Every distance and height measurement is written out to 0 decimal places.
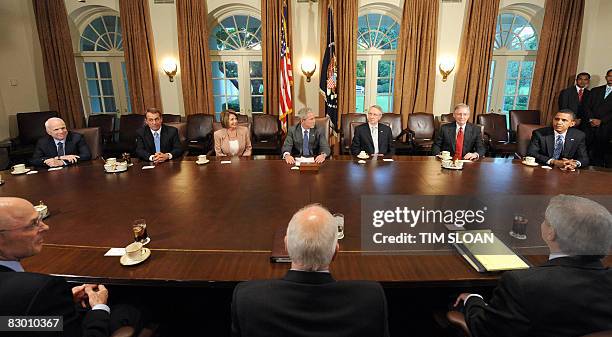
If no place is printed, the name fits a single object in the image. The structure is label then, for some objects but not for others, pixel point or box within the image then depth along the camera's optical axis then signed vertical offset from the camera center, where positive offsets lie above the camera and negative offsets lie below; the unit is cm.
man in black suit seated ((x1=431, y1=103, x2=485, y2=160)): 377 -46
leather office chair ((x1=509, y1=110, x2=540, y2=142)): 583 -37
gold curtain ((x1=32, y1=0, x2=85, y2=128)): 579 +62
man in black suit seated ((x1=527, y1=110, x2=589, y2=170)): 330 -47
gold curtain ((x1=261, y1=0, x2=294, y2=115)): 580 +84
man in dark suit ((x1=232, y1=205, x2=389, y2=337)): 101 -62
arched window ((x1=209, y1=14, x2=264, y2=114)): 635 +64
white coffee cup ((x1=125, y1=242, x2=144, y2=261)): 150 -68
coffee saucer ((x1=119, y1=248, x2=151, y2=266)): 149 -71
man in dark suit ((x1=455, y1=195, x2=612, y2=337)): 106 -60
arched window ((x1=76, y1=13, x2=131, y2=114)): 637 +60
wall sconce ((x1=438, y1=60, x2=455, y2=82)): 598 +50
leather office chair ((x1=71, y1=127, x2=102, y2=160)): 381 -48
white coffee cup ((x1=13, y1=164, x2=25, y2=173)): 291 -61
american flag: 556 +33
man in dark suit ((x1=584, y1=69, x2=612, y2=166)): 519 -40
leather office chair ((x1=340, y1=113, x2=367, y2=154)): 537 -38
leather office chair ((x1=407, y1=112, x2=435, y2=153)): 583 -50
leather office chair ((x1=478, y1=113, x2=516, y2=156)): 573 -53
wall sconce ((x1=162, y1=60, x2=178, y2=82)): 608 +52
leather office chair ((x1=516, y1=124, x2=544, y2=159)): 378 -47
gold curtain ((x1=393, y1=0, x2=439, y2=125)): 574 +63
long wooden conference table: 145 -68
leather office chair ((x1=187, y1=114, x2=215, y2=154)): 576 -52
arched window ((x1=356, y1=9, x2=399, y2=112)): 627 +77
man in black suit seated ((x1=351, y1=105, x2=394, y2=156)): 402 -50
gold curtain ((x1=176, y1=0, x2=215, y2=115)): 582 +70
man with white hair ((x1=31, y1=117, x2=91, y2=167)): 324 -51
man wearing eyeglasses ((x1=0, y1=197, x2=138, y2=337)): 107 -62
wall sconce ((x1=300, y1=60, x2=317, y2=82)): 602 +51
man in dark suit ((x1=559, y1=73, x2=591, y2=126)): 551 -1
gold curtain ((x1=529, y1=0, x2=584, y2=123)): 572 +72
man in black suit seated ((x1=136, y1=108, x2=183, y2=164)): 371 -46
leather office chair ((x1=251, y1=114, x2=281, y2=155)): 585 -56
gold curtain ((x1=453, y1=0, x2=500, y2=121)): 575 +70
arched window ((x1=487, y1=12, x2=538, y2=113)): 630 +68
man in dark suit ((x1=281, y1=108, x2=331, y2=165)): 407 -52
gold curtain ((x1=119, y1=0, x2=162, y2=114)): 583 +72
